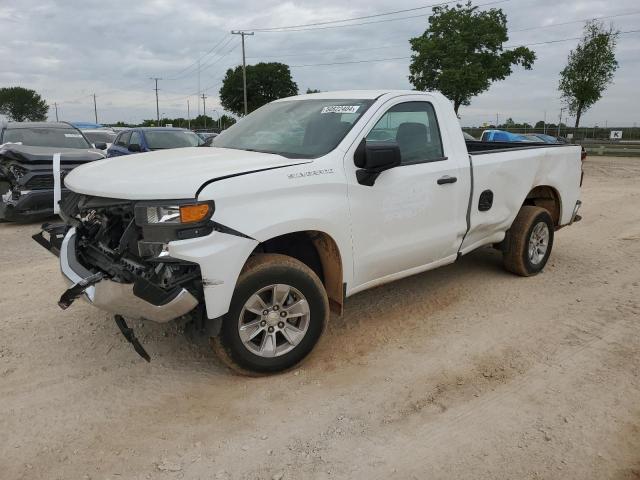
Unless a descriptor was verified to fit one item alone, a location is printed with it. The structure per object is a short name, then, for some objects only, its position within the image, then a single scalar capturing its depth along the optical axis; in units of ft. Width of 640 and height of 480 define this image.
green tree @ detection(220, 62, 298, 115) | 240.94
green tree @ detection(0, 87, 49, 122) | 328.70
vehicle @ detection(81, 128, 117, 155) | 59.72
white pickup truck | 9.92
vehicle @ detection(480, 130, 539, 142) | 62.59
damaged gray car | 26.40
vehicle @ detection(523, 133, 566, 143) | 73.97
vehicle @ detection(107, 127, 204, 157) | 38.14
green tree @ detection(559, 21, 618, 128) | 93.45
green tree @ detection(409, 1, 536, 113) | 100.54
